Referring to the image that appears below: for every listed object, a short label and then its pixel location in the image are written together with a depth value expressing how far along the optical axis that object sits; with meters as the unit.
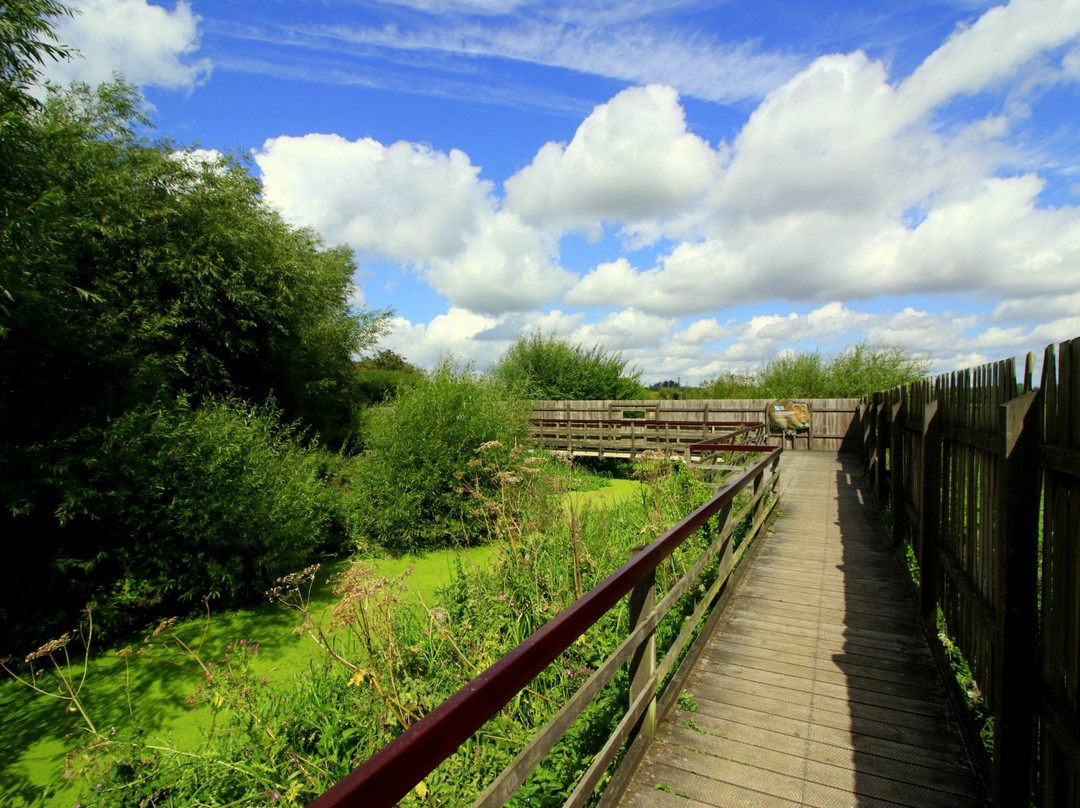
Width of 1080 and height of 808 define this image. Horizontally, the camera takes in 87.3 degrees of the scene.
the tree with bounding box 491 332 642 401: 25.27
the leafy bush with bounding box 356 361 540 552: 9.26
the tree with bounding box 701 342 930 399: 22.12
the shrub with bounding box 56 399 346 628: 6.28
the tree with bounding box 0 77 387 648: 5.99
